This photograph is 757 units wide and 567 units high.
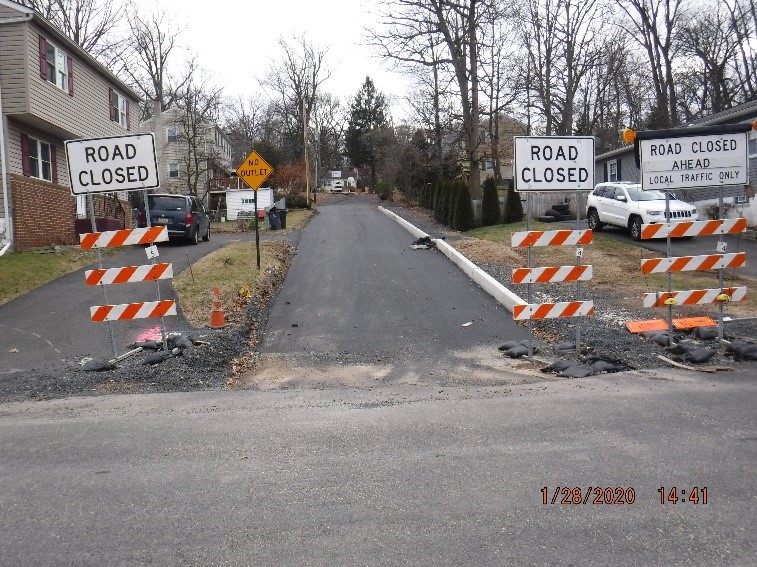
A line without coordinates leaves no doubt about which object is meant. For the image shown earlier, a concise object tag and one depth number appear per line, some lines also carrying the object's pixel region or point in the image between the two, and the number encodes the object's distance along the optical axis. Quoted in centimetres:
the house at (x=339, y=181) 8706
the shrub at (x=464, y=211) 2950
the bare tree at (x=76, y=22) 4040
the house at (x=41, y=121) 1961
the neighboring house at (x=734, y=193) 2338
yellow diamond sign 1644
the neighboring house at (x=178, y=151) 5031
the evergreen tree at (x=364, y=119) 8198
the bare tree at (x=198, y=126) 4669
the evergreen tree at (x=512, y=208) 2919
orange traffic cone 1057
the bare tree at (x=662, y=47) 4053
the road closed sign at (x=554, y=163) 886
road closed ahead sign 919
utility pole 5100
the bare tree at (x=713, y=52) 3947
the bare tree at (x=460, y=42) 3084
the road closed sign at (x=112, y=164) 912
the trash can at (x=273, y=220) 3212
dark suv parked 2400
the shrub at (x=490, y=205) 2917
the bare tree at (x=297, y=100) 6191
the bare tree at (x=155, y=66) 5038
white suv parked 2041
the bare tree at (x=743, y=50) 3703
